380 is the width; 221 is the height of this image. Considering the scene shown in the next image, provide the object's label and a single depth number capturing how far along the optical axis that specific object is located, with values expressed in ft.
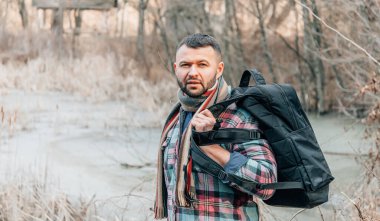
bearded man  8.91
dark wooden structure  90.33
